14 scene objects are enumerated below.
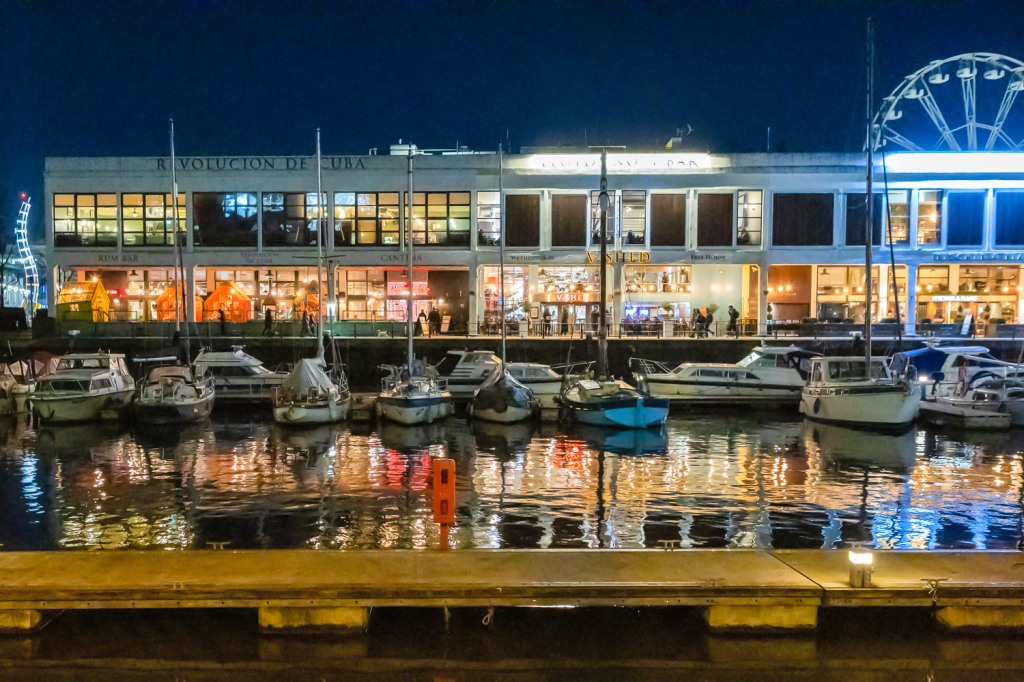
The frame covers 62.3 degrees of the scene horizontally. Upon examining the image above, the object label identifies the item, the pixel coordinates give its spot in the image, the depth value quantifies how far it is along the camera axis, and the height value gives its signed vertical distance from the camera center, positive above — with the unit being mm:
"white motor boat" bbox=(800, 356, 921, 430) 30516 -3152
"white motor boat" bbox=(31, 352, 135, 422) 31969 -3238
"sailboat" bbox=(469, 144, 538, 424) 31672 -3478
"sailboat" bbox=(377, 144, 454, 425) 30969 -3382
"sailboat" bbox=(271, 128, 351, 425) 30969 -3352
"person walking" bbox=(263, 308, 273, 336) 43531 -872
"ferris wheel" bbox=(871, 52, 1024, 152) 50281 +12846
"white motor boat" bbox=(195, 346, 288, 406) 36469 -3071
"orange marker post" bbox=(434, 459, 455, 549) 11727 -2596
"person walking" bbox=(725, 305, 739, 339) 44906 -994
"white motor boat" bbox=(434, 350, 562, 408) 34250 -2801
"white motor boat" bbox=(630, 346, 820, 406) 36250 -3104
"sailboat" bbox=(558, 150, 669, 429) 30078 -3482
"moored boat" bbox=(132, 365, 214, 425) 31906 -3549
